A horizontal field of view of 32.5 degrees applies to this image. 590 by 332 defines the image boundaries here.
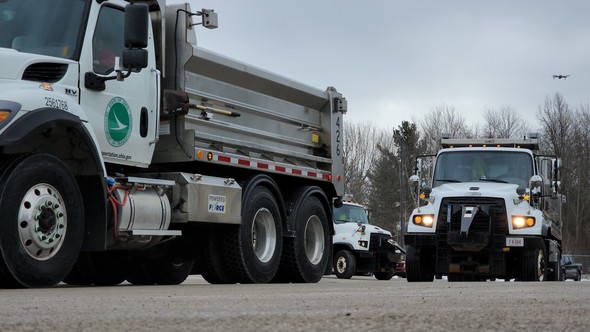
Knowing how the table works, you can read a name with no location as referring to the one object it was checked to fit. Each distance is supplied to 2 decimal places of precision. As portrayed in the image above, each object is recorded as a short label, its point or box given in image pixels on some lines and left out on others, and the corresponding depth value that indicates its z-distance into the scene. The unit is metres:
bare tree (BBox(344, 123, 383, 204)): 68.12
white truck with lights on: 15.19
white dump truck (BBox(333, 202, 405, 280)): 23.30
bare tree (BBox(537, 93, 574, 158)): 64.06
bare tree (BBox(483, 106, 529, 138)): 63.62
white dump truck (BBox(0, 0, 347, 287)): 8.62
